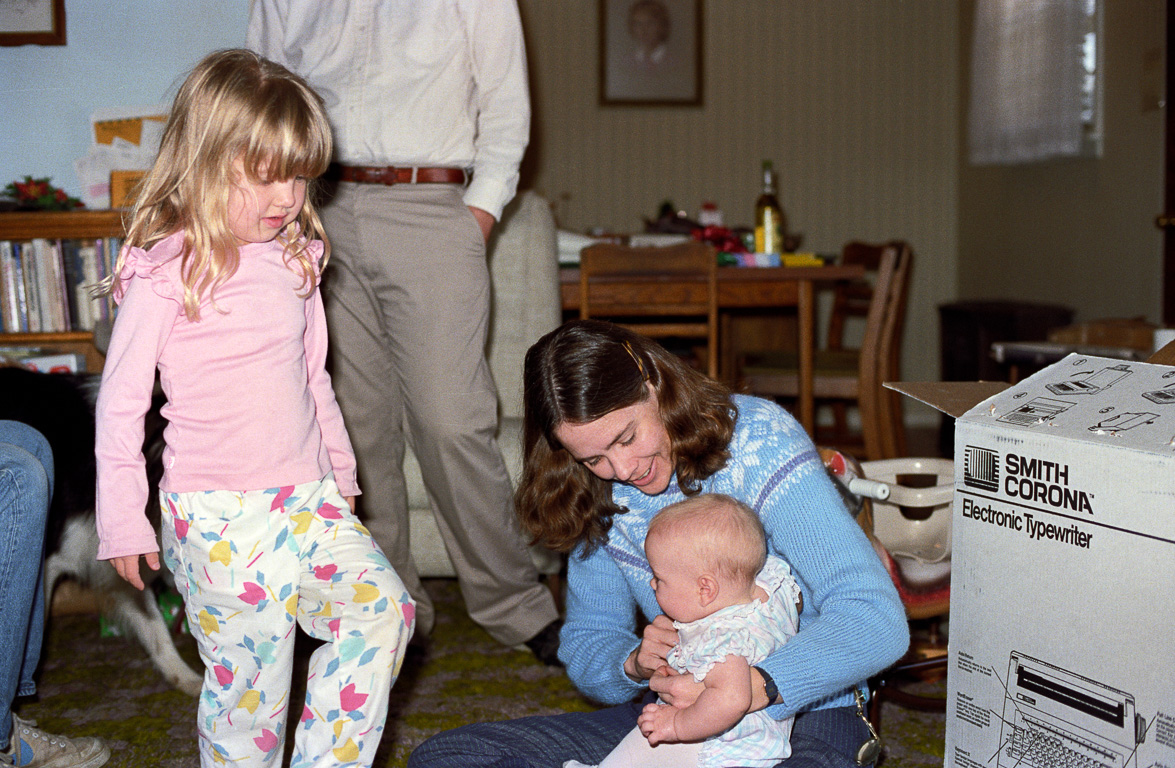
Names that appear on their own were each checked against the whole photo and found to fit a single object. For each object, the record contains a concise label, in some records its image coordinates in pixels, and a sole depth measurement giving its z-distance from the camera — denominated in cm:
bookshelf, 251
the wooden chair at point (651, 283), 284
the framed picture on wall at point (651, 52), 517
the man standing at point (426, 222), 187
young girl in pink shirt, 123
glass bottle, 332
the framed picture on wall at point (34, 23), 269
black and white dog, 191
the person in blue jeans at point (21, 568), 147
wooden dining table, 300
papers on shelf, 273
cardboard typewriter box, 102
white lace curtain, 404
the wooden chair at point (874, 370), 339
